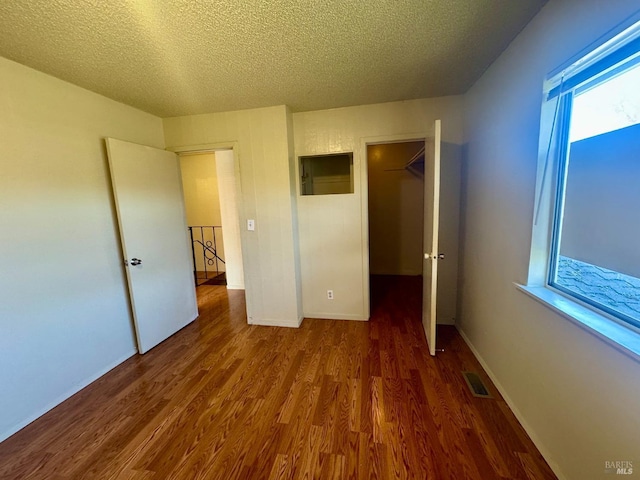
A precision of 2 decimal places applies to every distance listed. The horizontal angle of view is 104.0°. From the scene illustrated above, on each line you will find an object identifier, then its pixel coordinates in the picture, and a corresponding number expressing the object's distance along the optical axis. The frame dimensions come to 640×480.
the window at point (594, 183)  0.94
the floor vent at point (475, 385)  1.74
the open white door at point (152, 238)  2.25
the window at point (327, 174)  3.15
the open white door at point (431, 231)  1.98
